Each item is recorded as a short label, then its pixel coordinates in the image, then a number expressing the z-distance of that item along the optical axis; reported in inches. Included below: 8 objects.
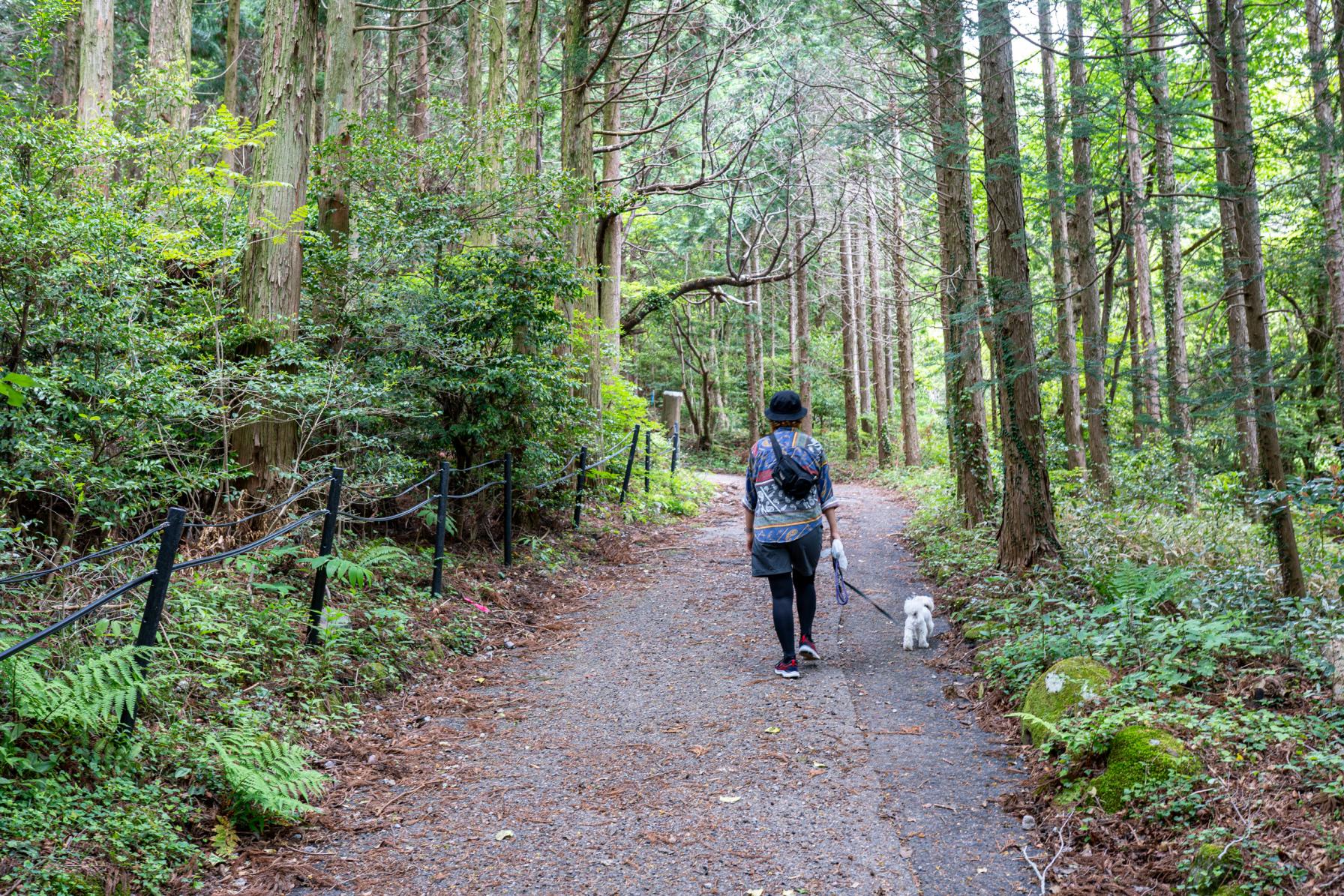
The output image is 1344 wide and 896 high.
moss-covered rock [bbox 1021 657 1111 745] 190.4
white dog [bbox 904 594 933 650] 279.4
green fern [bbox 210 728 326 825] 158.7
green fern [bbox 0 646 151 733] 149.5
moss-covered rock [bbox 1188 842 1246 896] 125.2
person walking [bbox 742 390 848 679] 253.0
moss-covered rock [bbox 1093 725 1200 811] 152.3
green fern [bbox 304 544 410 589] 227.0
